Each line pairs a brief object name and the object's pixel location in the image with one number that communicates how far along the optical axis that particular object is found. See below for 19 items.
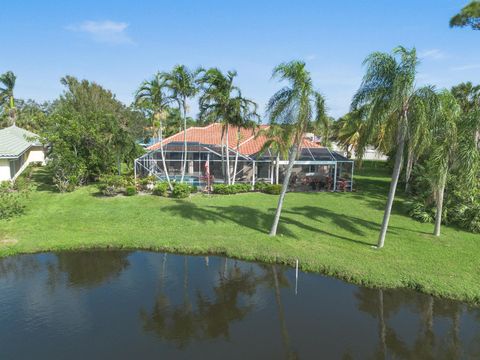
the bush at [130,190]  24.66
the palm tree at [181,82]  23.06
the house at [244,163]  29.17
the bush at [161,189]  25.08
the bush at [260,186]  27.31
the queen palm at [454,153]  15.60
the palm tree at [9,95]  50.06
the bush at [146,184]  26.67
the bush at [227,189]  26.22
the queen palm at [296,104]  14.54
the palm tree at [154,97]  23.38
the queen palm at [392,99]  12.98
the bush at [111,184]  24.59
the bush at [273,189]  26.35
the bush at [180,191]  24.62
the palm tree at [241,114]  24.38
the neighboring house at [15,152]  26.48
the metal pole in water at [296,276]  12.67
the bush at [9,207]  19.20
